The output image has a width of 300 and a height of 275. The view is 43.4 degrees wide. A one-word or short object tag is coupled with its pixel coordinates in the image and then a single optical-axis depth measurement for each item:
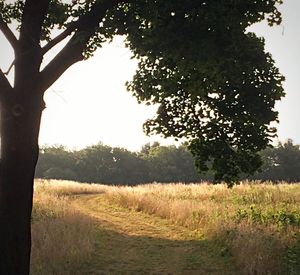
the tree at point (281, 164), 77.88
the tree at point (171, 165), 77.62
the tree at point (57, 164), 74.25
